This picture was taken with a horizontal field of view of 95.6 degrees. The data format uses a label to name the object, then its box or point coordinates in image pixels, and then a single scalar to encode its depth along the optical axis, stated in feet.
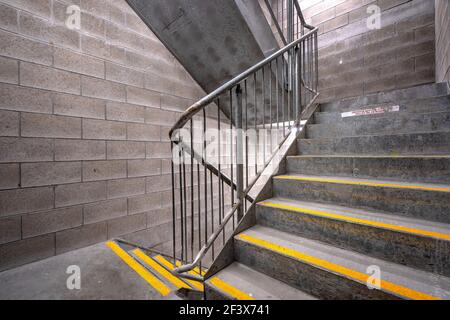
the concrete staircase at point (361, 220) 3.48
